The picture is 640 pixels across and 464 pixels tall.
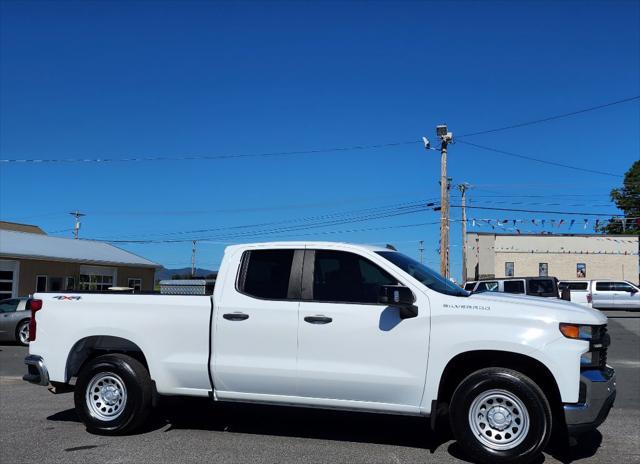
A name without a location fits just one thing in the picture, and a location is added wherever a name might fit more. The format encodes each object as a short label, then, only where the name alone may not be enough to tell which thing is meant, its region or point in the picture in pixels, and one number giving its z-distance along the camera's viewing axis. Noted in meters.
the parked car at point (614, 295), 30.10
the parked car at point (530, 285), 22.58
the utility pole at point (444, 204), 27.97
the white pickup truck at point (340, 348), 5.14
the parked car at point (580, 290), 27.58
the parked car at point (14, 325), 16.45
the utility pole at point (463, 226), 40.19
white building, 52.88
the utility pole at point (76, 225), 62.94
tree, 59.34
